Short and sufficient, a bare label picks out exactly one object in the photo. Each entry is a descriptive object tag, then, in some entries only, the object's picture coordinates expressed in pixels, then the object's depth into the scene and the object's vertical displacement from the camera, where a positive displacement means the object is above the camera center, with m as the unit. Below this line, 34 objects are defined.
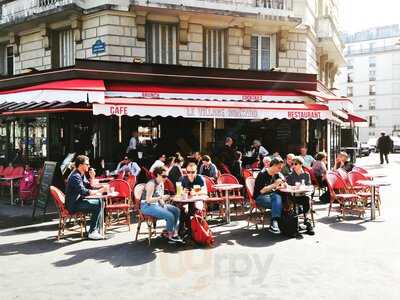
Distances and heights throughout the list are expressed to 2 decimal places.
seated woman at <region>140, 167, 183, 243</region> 7.31 -1.03
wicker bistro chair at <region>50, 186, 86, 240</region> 7.79 -1.12
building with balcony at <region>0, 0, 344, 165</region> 13.44 +3.09
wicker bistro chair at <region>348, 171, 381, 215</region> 9.95 -1.06
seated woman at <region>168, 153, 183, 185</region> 10.24 -0.66
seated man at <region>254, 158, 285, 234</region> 8.01 -0.84
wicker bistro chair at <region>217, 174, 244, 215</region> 10.12 -0.80
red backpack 7.20 -1.43
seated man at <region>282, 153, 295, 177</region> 10.67 -0.55
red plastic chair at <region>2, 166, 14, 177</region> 12.82 -0.75
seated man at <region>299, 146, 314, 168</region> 13.29 -0.47
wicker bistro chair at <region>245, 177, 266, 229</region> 8.41 -0.99
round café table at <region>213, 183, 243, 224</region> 9.09 -1.18
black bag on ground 7.82 -1.42
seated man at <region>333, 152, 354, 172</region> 11.76 -0.50
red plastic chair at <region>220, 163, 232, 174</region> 11.82 -0.66
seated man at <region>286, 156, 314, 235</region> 8.47 -0.70
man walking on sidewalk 25.94 -0.06
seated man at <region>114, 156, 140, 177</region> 11.56 -0.61
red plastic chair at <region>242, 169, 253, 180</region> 11.09 -0.74
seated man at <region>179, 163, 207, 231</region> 7.90 -0.67
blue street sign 14.25 +3.11
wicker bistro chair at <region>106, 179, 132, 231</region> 8.37 -1.07
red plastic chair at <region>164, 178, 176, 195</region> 9.99 -0.96
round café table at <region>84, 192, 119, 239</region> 7.80 -1.07
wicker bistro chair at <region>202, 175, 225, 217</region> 9.55 -1.07
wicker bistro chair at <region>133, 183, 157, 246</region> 7.41 -1.23
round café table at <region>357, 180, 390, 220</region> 9.39 -0.90
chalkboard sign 9.72 -0.89
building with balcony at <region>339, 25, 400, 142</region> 64.25 +8.67
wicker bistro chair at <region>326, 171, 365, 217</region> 9.46 -1.10
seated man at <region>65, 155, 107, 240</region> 7.71 -0.91
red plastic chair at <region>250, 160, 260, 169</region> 14.17 -0.68
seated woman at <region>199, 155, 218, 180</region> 10.45 -0.61
